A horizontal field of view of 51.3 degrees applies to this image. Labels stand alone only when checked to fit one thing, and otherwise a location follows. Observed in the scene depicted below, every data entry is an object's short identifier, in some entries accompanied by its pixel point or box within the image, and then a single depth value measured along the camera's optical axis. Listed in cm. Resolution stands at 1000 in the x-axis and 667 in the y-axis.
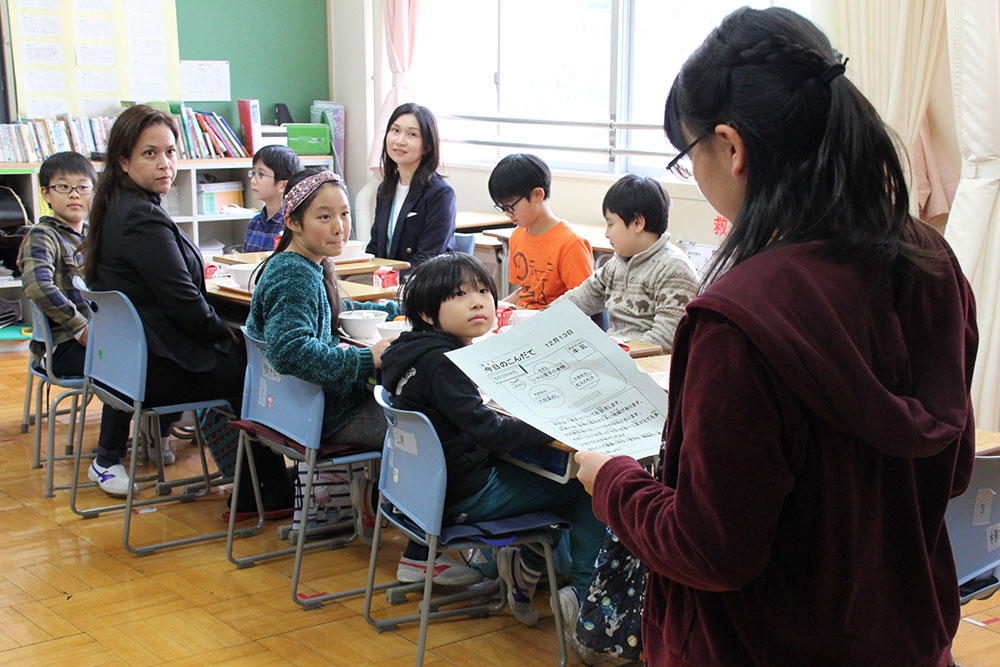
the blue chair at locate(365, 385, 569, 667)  226
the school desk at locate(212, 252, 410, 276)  416
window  587
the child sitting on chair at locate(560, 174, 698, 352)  306
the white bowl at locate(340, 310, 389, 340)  307
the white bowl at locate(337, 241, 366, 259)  431
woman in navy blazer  442
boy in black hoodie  233
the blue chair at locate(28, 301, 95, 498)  366
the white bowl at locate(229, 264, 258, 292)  373
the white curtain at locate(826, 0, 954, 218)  401
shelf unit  602
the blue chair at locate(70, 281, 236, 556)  317
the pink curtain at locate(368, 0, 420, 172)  709
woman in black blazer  328
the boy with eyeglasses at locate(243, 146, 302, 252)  445
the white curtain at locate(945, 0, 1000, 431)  375
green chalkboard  701
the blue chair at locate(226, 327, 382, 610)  274
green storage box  729
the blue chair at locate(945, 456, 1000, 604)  189
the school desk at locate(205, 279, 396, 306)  361
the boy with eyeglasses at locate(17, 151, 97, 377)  369
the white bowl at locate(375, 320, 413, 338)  296
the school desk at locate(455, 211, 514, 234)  590
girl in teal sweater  273
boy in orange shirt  361
